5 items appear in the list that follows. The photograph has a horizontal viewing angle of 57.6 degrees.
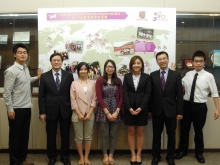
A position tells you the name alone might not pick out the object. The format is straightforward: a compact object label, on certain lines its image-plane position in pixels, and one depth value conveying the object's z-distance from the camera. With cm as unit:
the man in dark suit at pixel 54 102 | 260
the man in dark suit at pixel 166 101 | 257
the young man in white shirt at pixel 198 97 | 278
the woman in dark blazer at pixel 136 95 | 259
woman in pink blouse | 262
